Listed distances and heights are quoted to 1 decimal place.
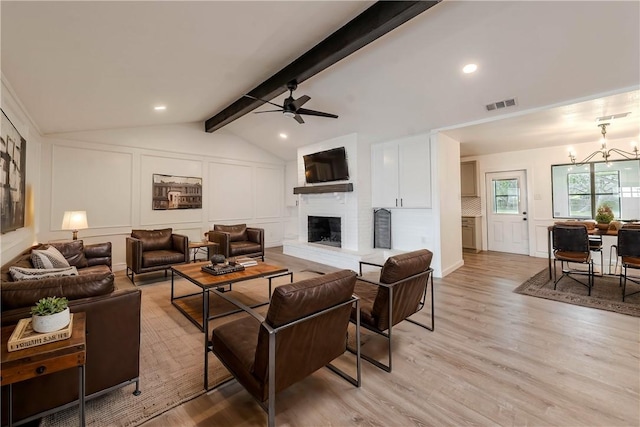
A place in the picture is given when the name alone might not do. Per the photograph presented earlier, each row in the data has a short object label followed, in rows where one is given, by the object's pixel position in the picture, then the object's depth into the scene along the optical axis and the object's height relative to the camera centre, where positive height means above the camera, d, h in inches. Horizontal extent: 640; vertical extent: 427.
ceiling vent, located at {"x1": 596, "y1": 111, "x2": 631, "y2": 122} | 152.3 +55.0
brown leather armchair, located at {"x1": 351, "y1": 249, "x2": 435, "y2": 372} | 81.6 -24.8
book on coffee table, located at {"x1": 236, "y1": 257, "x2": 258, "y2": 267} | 140.4 -24.1
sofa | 58.5 -28.7
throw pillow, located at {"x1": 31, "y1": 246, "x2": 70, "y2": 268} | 108.2 -16.7
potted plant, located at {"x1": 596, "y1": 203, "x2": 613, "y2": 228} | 166.4 -1.9
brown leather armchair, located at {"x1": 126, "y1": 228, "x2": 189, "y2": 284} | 168.9 -22.8
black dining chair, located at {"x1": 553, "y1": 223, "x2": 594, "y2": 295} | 151.6 -18.1
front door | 250.7 +1.6
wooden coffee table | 115.1 -27.3
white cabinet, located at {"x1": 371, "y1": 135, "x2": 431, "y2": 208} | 193.2 +31.3
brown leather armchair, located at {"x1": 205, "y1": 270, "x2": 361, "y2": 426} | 55.4 -28.5
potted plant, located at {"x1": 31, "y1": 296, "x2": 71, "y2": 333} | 53.6 -19.4
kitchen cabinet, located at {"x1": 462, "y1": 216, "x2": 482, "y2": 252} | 269.0 -18.8
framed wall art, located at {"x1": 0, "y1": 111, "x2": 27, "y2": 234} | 102.4 +18.4
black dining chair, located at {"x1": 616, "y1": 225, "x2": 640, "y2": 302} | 136.9 -17.5
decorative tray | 126.1 -24.8
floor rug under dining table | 128.2 -42.7
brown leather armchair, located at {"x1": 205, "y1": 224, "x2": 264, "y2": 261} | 204.4 -18.9
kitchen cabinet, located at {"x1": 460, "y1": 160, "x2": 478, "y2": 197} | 273.6 +35.6
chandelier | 171.3 +44.8
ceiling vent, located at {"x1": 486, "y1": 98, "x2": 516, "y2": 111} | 142.6 +58.9
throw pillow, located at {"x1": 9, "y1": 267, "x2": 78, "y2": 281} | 78.3 -16.7
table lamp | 164.4 -1.7
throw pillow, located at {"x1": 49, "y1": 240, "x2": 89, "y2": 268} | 147.0 -18.4
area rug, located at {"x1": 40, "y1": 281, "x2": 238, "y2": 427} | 65.4 -47.2
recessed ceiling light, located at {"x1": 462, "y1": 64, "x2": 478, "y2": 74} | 124.2 +67.3
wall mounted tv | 225.1 +43.6
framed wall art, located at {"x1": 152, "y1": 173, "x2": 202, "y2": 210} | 231.8 +22.2
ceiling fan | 149.0 +61.2
